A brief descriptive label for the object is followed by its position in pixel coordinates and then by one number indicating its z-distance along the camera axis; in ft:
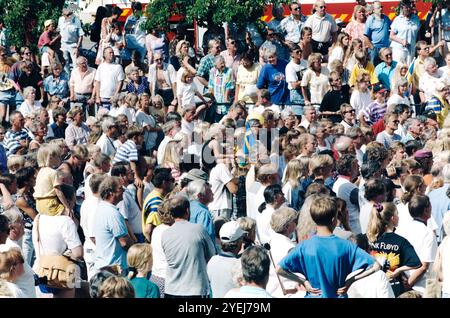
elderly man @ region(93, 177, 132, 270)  39.11
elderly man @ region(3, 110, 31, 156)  57.34
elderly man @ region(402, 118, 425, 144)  56.90
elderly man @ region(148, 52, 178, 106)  71.10
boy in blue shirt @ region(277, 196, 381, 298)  32.01
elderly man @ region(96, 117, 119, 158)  55.26
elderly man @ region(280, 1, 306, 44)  74.54
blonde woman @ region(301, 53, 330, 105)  65.77
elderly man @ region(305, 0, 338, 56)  74.13
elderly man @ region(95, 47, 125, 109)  70.13
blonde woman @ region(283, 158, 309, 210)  44.73
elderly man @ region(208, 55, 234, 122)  68.23
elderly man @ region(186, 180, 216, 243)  39.68
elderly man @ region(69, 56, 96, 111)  71.67
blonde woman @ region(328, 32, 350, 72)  71.00
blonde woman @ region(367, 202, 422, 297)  35.94
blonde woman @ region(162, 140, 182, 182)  52.50
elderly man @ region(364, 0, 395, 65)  73.36
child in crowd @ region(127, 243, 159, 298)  33.76
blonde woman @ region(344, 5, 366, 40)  74.13
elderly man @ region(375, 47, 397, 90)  68.13
